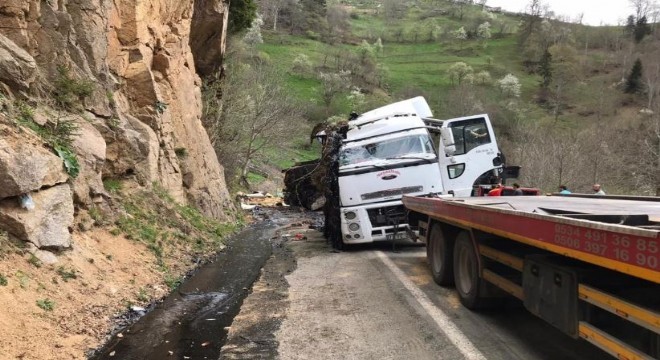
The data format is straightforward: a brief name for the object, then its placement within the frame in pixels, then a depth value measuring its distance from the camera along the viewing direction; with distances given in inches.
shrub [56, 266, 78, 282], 267.0
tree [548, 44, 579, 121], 3107.8
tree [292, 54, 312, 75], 3309.5
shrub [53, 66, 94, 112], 378.3
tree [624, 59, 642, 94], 2810.8
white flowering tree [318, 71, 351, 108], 2824.8
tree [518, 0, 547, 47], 4293.8
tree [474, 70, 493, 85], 3219.5
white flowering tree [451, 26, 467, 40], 4626.0
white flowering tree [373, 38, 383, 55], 4252.0
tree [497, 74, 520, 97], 3065.9
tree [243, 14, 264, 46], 2406.6
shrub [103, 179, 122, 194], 424.4
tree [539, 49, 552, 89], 3351.4
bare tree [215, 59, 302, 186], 1122.0
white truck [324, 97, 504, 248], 445.4
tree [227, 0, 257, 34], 1055.6
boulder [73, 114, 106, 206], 338.0
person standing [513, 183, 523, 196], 435.4
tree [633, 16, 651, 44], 3590.1
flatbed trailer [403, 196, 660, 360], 129.7
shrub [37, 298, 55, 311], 231.6
